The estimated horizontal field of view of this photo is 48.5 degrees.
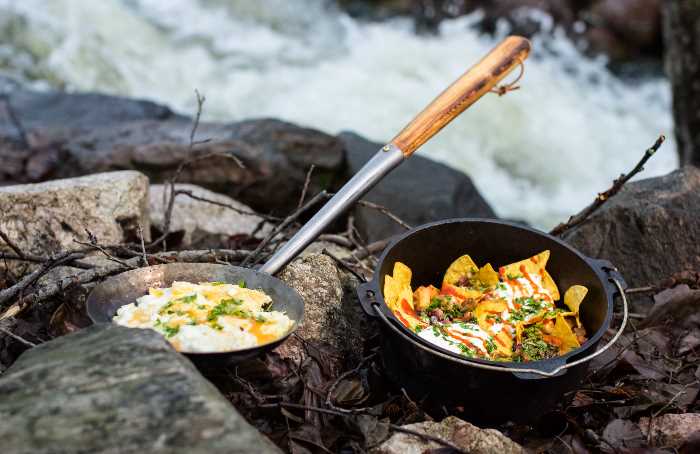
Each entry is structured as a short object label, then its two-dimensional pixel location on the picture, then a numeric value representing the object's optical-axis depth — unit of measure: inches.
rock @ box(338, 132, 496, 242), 199.8
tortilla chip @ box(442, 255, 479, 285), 109.6
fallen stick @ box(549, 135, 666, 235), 121.6
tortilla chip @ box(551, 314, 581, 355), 97.8
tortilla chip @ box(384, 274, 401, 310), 98.8
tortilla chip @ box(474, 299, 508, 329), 102.3
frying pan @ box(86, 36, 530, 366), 93.8
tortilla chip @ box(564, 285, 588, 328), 103.6
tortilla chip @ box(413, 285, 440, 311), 106.1
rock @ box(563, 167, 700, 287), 135.0
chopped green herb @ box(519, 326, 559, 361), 97.9
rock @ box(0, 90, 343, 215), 212.5
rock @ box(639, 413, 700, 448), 99.7
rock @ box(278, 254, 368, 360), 107.3
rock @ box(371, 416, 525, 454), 88.7
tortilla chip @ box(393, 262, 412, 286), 103.7
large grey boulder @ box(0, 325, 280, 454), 68.4
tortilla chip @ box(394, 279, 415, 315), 101.2
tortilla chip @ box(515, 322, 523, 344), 99.6
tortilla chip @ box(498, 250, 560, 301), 106.7
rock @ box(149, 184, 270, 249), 160.9
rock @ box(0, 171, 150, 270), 130.0
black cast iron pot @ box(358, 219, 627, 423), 87.2
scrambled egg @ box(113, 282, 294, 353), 85.6
